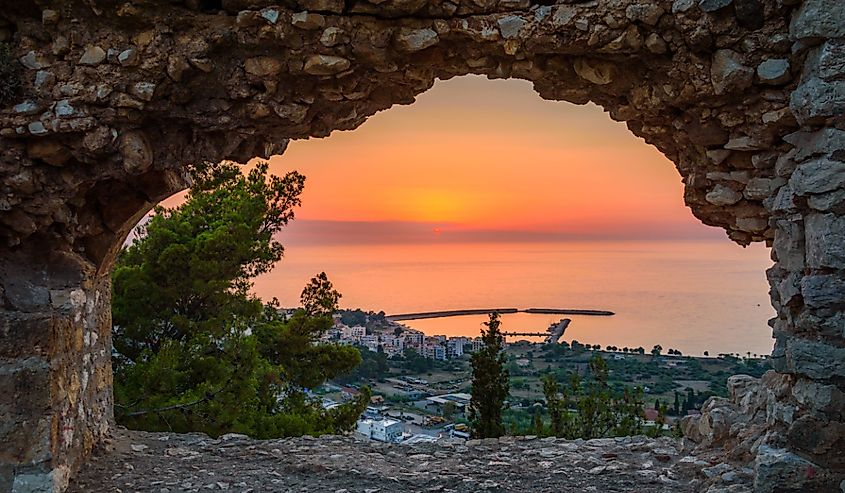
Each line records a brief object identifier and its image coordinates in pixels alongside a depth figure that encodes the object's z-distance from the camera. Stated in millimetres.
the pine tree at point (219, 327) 7492
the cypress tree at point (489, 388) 9492
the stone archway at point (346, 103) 3500
